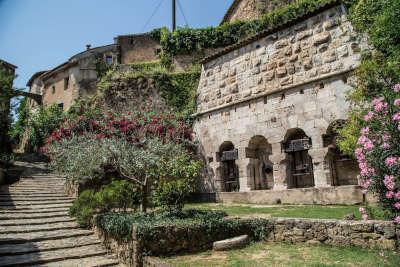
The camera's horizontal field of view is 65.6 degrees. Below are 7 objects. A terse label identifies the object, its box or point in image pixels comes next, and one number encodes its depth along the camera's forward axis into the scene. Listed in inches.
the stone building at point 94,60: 1027.9
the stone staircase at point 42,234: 274.1
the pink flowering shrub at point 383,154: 215.8
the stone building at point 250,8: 797.9
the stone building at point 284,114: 418.9
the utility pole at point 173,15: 1005.3
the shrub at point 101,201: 358.3
